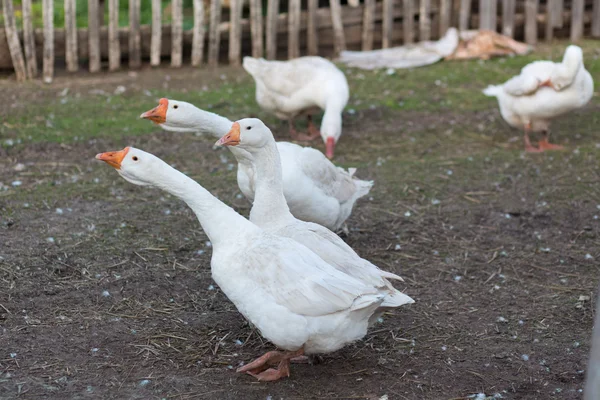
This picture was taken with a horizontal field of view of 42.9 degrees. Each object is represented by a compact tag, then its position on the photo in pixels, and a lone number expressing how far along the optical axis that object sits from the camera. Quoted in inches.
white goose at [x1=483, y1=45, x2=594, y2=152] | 299.0
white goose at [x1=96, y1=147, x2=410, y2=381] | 149.6
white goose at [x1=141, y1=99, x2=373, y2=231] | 203.6
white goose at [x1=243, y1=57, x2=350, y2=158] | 317.4
